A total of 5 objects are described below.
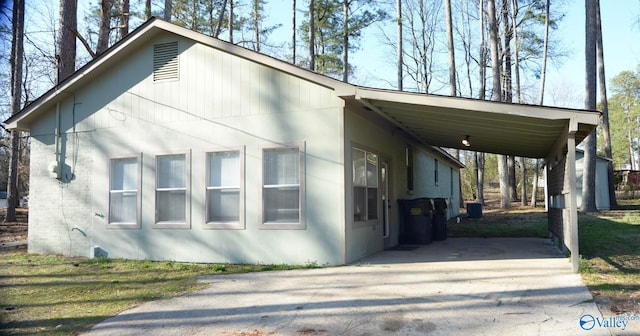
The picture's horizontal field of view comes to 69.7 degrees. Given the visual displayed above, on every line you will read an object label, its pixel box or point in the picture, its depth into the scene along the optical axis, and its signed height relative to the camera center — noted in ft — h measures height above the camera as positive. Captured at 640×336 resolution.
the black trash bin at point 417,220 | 35.32 -2.06
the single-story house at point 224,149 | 25.38 +2.92
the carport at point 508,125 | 21.61 +3.92
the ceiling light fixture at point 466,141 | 34.58 +4.11
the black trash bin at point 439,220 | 38.24 -2.32
